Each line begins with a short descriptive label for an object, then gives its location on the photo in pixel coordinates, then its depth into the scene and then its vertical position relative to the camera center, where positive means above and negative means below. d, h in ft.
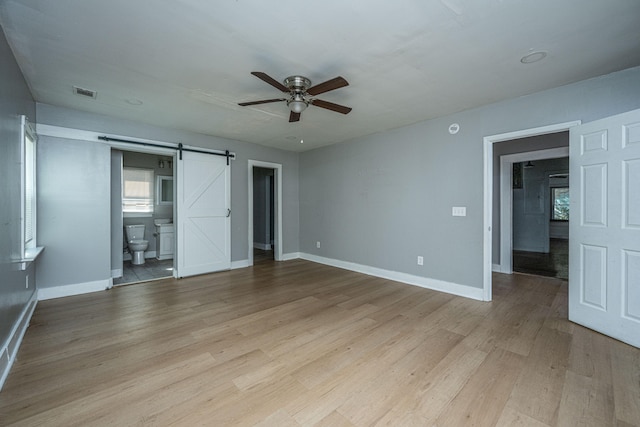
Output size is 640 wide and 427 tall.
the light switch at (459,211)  12.19 +0.07
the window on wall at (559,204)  32.89 +1.08
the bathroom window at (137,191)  19.69 +1.61
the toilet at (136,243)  18.37 -2.11
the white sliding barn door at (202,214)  15.15 -0.10
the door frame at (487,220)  11.45 -0.32
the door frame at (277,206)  19.49 +0.49
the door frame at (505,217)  15.93 -0.27
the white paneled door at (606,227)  7.70 -0.44
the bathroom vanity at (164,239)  19.93 -2.00
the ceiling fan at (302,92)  8.01 +3.86
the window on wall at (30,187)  9.97 +1.00
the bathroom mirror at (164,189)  20.85 +1.84
